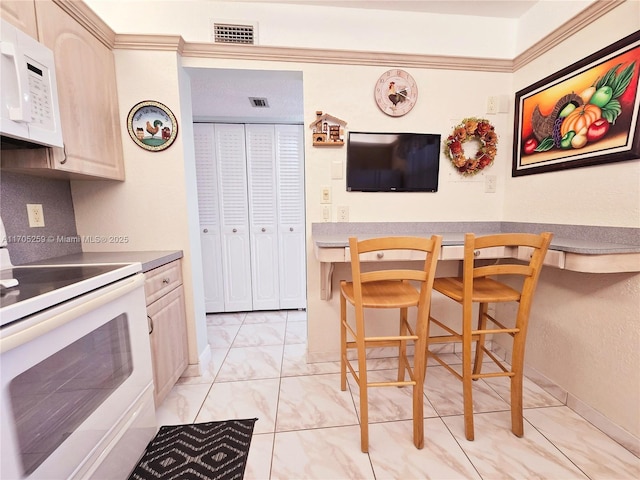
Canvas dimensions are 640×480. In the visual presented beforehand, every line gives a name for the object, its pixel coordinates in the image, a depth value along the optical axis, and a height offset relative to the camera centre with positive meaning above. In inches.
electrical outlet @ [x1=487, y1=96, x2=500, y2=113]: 78.0 +31.2
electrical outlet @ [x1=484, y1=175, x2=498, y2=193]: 80.7 +8.0
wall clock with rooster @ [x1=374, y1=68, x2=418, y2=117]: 74.5 +33.4
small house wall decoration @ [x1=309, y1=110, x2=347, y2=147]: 73.5 +22.6
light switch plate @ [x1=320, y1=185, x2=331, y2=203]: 76.4 +5.3
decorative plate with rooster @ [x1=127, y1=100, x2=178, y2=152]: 67.1 +22.9
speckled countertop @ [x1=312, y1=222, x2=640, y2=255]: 50.4 -6.0
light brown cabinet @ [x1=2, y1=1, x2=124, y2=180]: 48.7 +23.6
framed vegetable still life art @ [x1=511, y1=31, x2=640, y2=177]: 50.7 +21.0
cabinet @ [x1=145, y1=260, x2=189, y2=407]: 57.7 -26.4
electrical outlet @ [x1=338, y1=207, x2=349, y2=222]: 77.5 -0.6
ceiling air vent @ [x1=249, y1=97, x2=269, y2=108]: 96.3 +41.4
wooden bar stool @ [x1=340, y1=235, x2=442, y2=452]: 46.2 -17.2
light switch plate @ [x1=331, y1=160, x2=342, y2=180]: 75.7 +12.3
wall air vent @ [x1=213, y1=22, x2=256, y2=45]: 69.6 +47.6
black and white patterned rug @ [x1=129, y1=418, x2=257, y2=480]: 47.4 -45.7
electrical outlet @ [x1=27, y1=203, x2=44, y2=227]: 56.5 +0.6
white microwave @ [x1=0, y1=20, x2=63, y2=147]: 39.1 +20.0
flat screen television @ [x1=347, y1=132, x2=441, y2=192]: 75.8 +14.5
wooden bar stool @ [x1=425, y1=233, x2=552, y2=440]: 49.4 -17.6
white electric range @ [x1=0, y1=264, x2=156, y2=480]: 27.4 -20.8
